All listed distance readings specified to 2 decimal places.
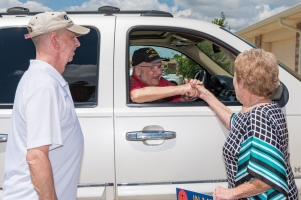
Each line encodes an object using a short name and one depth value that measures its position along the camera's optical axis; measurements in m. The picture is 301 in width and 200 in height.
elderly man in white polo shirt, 1.57
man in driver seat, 3.02
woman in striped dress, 1.83
